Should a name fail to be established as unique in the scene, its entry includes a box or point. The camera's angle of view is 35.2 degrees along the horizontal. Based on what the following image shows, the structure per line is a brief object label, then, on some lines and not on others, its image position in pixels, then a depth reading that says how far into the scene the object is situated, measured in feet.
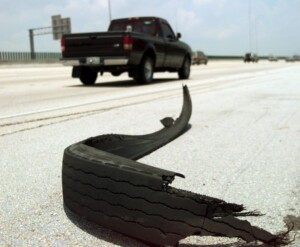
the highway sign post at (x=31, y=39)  302.25
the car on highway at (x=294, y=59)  328.90
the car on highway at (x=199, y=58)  184.44
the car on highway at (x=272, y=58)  360.28
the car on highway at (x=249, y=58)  255.91
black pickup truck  43.70
